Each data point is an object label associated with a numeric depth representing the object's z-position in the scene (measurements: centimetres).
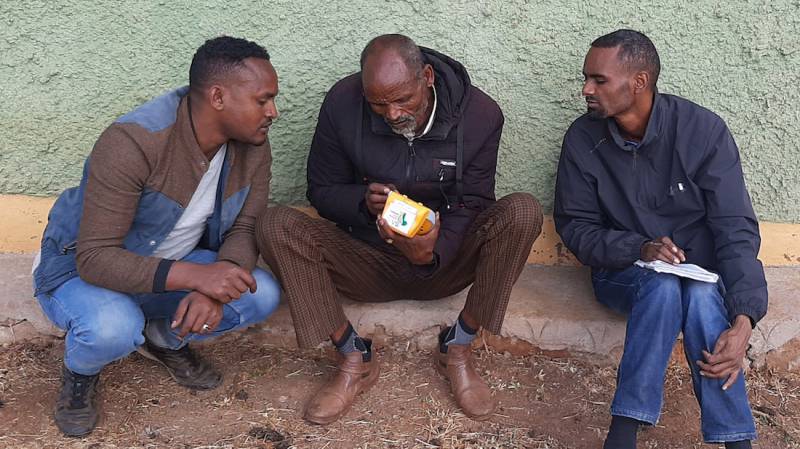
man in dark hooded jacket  274
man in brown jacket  251
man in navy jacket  254
